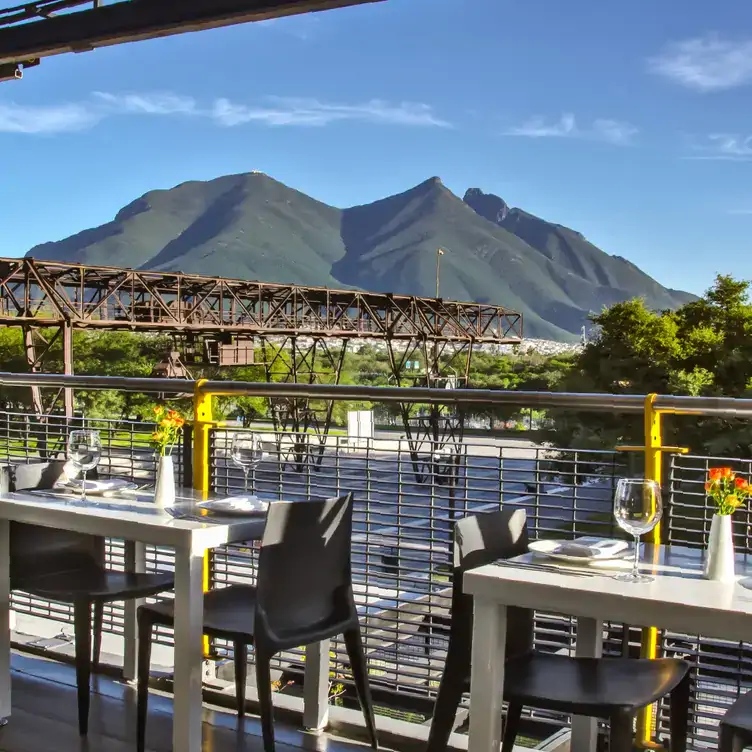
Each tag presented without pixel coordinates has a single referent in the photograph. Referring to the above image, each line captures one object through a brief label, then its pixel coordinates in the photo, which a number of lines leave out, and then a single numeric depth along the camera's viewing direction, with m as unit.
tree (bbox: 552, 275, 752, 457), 21.31
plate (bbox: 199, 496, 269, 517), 3.16
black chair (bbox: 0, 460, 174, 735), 3.39
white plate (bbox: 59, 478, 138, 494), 3.54
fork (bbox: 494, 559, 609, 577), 2.20
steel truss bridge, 24.19
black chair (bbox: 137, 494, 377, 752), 2.83
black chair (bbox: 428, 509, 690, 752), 2.27
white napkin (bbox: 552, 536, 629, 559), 2.32
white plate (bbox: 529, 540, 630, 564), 2.29
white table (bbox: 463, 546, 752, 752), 1.94
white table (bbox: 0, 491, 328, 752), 2.92
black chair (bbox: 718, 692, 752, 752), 2.02
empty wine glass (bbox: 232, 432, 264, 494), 3.49
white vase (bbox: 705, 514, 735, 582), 2.20
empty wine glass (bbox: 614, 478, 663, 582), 2.23
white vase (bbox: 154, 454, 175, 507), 3.37
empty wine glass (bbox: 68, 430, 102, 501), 3.40
